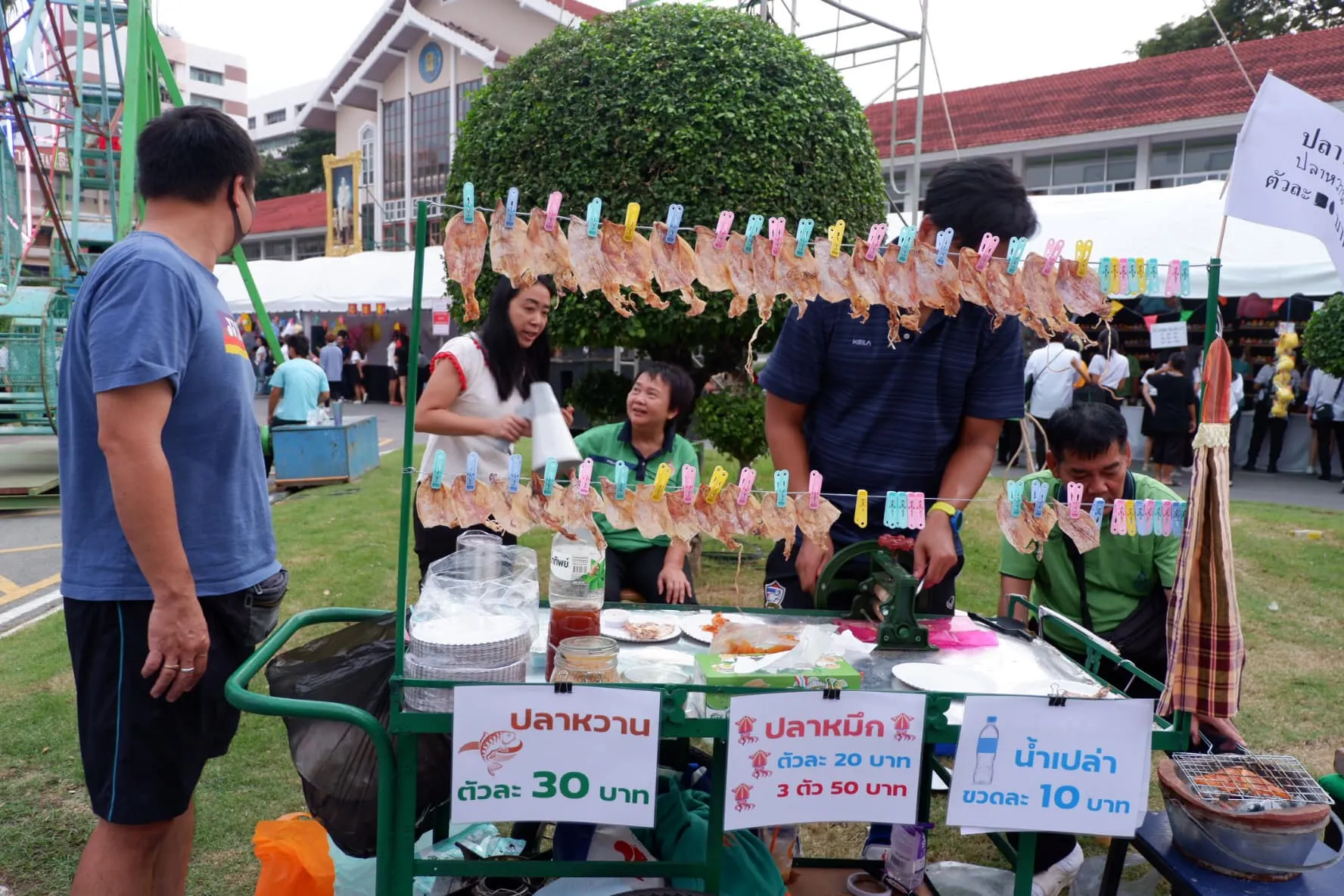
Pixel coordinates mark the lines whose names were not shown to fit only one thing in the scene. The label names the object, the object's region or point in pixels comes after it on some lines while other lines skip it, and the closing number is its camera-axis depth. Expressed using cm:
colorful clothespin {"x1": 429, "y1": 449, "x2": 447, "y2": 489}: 168
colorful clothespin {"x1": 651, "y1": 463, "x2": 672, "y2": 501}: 176
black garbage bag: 181
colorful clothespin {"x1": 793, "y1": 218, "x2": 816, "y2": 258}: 170
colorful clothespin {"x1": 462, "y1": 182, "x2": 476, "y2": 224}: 149
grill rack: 195
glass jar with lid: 165
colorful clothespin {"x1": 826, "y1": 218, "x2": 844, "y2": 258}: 172
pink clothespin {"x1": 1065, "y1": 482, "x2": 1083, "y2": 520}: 188
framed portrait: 2805
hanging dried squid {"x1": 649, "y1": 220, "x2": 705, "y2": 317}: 168
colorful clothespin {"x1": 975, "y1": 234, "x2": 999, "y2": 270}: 179
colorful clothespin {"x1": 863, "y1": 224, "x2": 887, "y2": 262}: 172
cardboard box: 164
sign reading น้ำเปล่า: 162
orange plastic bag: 209
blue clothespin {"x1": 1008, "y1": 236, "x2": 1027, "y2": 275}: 179
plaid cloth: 167
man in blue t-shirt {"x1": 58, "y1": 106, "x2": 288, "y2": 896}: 164
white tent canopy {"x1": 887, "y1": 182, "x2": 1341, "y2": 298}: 835
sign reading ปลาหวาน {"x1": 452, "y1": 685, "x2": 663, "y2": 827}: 155
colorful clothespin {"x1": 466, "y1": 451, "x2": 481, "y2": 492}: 169
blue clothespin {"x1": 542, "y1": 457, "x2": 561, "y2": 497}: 178
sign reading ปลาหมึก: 158
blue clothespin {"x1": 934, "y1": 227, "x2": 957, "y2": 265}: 177
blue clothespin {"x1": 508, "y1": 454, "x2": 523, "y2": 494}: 175
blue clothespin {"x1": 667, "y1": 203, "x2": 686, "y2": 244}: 162
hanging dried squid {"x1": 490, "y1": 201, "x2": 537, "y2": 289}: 157
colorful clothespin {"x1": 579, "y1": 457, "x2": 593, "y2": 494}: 176
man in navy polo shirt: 227
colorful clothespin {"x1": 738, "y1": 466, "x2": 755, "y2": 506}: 186
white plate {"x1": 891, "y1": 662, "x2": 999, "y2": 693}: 176
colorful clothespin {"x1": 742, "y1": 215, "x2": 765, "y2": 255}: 166
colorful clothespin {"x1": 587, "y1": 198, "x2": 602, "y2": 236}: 156
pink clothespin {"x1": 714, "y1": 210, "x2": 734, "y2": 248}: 163
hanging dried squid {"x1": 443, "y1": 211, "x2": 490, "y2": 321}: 154
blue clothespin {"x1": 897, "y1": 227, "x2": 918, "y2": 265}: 177
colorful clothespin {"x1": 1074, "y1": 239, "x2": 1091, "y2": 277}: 181
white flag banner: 169
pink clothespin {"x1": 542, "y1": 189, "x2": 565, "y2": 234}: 154
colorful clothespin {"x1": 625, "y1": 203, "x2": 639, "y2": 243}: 159
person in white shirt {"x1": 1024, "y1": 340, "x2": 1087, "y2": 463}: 902
